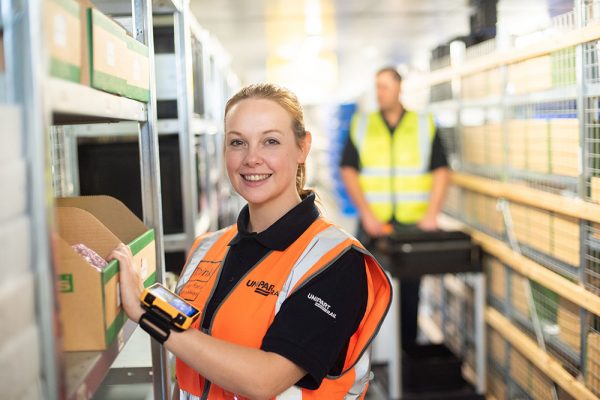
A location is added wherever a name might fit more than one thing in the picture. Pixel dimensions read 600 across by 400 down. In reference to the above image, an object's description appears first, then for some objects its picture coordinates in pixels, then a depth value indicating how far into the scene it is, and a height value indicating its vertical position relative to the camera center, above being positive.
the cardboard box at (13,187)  0.99 -0.04
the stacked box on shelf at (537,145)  3.30 +0.01
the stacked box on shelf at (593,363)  2.64 -0.90
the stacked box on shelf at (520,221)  3.67 -0.43
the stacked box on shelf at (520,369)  3.60 -1.27
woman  1.58 -0.36
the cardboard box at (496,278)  4.06 -0.83
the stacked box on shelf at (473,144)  4.53 +0.03
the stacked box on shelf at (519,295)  3.67 -0.85
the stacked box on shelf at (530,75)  3.25 +0.38
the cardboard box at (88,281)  1.35 -0.26
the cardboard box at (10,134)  0.98 +0.05
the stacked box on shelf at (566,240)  2.93 -0.44
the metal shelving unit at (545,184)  2.72 -0.20
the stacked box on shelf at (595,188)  2.63 -0.18
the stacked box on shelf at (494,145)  4.06 +0.02
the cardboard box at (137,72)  1.70 +0.25
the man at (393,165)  4.83 -0.10
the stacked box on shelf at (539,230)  3.31 -0.44
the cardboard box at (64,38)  1.15 +0.23
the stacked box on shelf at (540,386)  3.25 -1.23
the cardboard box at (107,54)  1.38 +0.25
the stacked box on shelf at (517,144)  3.64 +0.02
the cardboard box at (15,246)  1.00 -0.13
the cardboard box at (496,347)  4.08 -1.28
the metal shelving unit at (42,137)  1.03 +0.04
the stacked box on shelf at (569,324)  2.91 -0.82
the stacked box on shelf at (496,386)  4.08 -1.54
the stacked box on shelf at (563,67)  2.88 +0.36
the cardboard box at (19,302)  1.00 -0.22
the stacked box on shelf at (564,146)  2.87 +0.00
